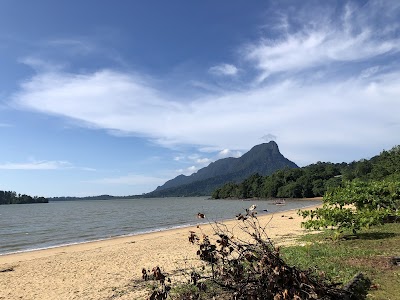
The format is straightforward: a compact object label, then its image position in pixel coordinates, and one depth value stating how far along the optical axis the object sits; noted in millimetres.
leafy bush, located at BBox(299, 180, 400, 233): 12055
